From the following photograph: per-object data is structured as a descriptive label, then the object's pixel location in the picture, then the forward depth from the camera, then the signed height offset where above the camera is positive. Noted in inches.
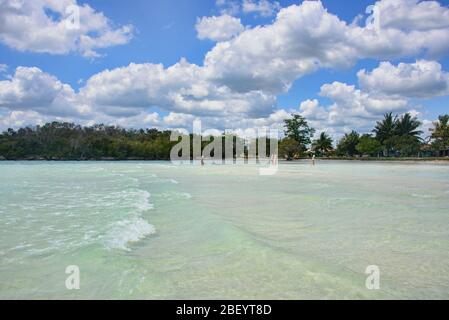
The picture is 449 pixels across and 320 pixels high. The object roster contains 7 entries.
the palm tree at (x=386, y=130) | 3267.7 +227.6
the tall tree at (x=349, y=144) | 3582.7 +106.9
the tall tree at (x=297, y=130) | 3563.0 +240.8
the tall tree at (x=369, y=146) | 3243.1 +79.8
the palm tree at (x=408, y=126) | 3164.4 +255.4
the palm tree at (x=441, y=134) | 2618.1 +154.3
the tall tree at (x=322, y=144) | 3747.5 +110.0
